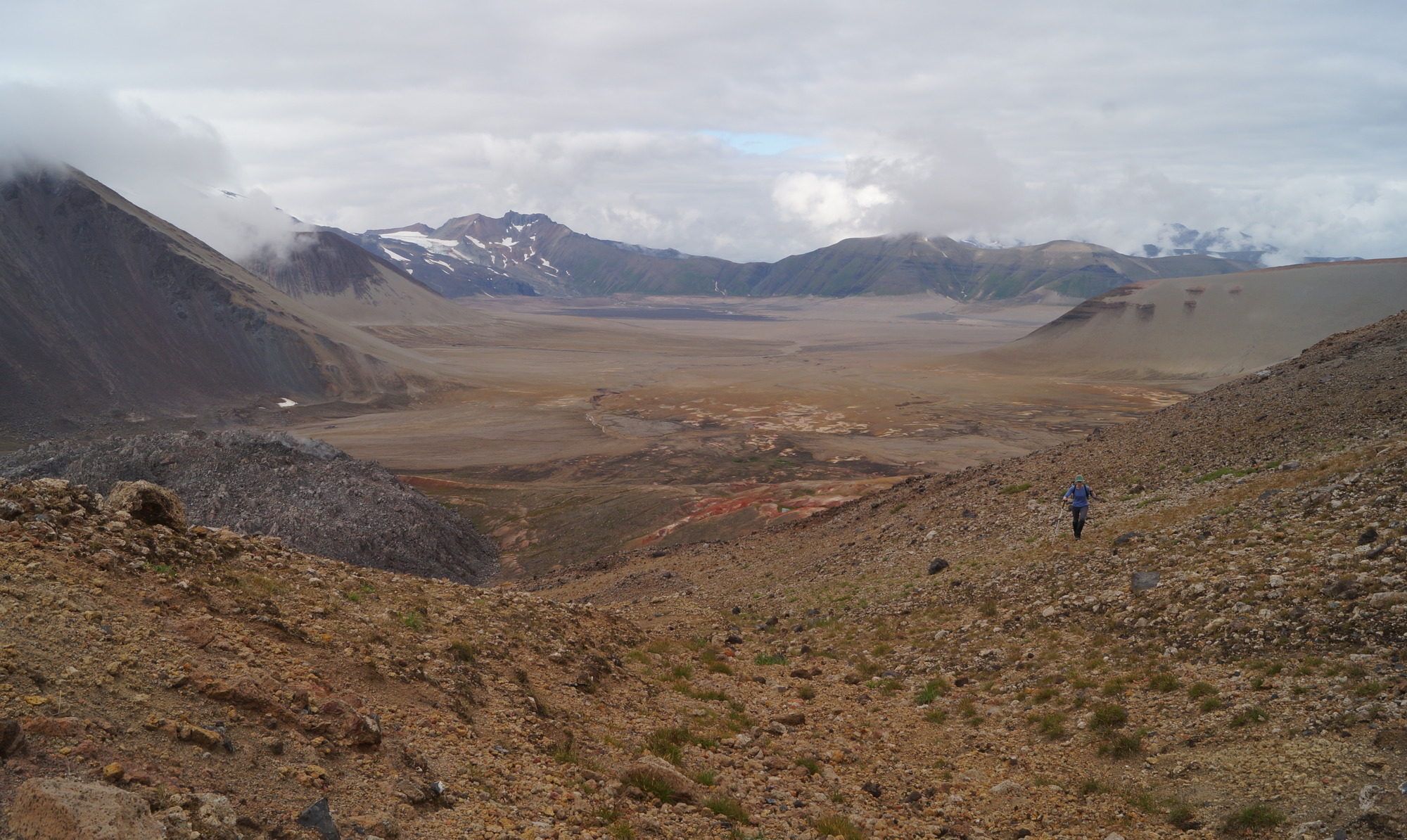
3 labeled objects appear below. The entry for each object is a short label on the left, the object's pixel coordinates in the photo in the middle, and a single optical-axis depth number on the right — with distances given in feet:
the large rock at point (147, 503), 30.58
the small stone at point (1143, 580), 36.40
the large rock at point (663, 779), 23.63
